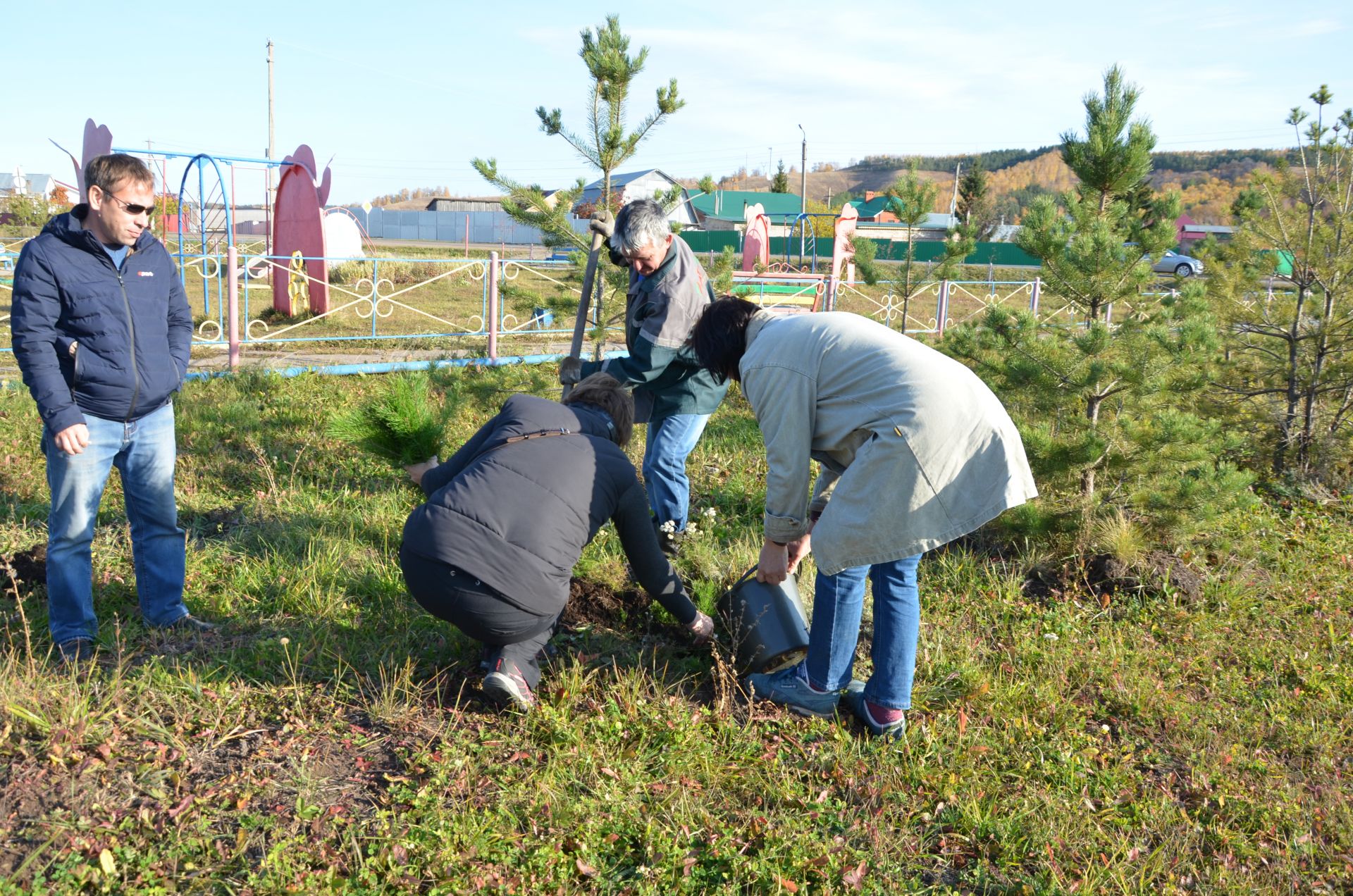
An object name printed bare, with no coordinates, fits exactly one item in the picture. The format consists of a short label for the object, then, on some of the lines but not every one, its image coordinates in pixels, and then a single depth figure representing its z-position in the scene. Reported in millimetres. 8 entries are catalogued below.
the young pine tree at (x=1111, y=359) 4105
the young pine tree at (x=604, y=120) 5023
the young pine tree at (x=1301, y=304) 5789
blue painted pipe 7319
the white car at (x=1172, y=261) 32719
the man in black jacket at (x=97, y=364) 2818
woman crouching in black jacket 2510
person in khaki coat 2467
